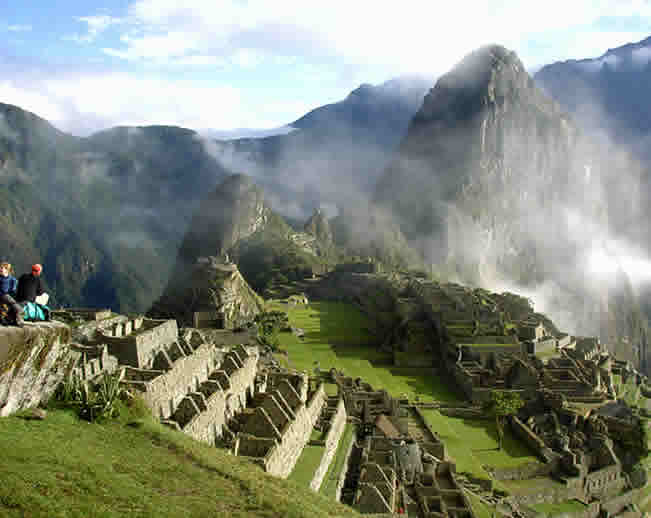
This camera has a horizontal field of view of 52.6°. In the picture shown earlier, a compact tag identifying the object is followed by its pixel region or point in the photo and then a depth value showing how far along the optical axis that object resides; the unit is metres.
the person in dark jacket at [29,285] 13.36
